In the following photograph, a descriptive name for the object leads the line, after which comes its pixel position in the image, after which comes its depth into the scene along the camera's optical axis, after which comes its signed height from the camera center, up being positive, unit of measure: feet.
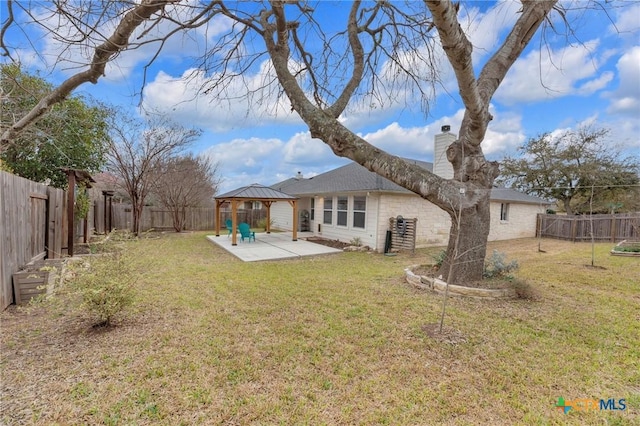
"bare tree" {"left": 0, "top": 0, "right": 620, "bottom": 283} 15.11 +8.54
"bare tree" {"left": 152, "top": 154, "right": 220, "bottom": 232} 49.75 +3.56
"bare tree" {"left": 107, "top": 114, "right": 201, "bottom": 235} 40.63 +7.82
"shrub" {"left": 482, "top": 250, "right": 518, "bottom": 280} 18.01 -3.53
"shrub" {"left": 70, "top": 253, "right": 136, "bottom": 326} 10.62 -3.12
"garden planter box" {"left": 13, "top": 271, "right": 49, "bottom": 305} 13.60 -4.07
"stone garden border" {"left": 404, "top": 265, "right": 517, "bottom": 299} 16.07 -4.60
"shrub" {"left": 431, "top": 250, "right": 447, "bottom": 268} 19.70 -3.42
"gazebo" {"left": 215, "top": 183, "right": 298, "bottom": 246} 36.47 +1.11
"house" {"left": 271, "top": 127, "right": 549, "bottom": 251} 34.50 +0.05
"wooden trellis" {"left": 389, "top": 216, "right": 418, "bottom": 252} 34.22 -2.79
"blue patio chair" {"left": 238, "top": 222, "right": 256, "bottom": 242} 38.05 -3.46
